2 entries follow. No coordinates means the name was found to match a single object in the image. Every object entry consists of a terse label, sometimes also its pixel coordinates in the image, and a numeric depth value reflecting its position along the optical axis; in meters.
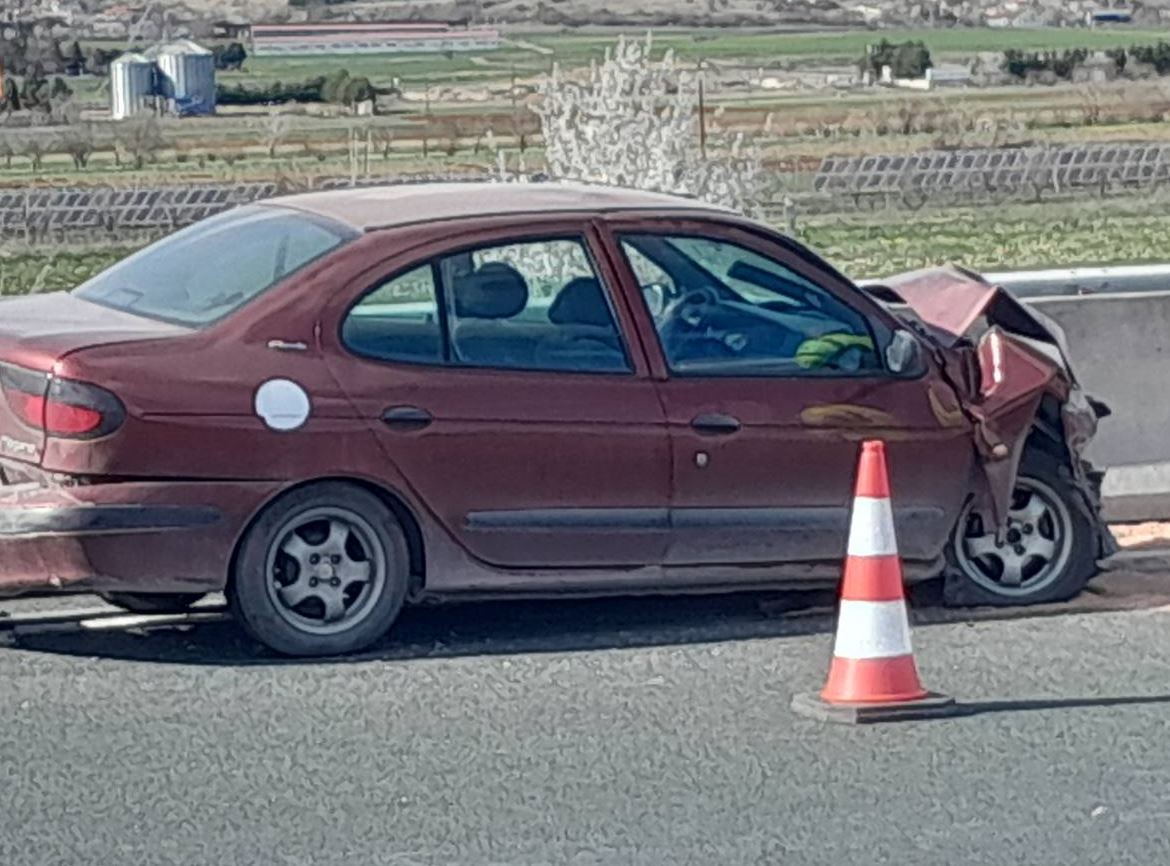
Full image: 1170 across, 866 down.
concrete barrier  11.03
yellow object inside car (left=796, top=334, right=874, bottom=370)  8.66
